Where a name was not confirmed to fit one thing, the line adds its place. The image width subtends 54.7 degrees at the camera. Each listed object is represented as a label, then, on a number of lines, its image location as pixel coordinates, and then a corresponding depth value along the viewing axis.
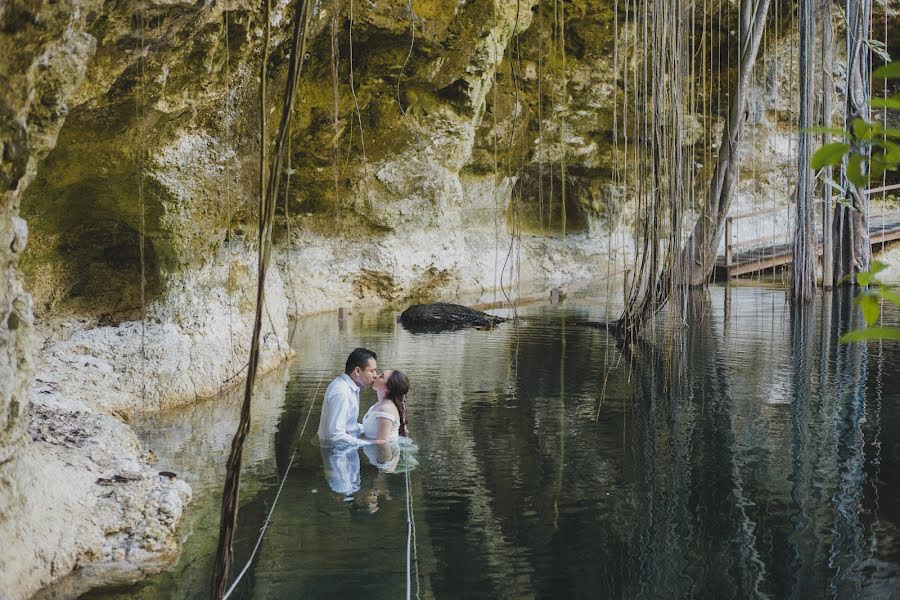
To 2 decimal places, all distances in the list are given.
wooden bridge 16.72
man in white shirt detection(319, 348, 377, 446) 5.15
